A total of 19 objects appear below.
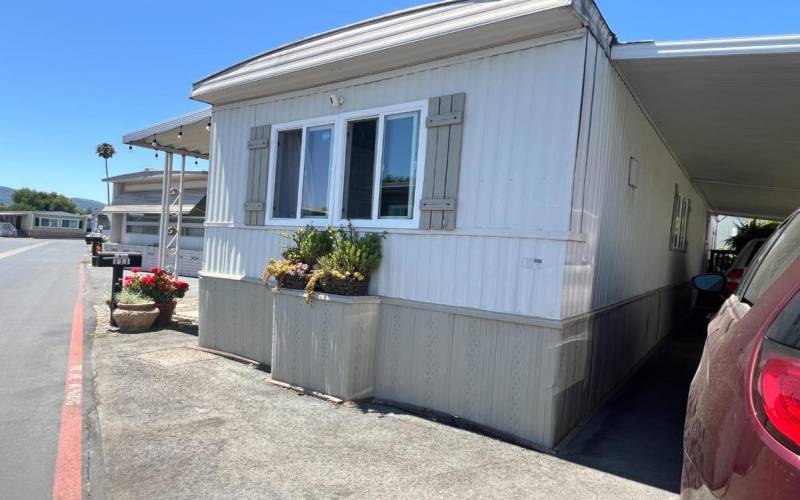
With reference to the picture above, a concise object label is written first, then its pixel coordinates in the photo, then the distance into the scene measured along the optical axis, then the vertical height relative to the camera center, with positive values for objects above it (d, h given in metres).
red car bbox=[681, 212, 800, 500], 1.25 -0.39
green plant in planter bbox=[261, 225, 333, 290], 5.43 -0.33
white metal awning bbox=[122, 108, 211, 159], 8.27 +1.49
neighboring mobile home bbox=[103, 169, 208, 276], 18.66 +0.16
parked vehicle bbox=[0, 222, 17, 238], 55.06 -2.21
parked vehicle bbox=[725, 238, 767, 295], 6.85 -0.05
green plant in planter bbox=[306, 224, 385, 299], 5.05 -0.34
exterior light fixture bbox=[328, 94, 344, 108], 5.60 +1.41
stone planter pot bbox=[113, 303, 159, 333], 7.81 -1.48
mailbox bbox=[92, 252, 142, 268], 8.11 -0.67
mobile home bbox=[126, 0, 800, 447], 4.18 +0.63
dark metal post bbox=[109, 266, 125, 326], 8.29 -1.05
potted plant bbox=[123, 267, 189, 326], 8.28 -1.11
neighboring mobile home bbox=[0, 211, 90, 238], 59.25 -1.38
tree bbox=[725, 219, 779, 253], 17.53 +1.01
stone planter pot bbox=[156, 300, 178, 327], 8.32 -1.48
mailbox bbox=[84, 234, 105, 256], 11.25 -0.72
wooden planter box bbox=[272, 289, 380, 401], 4.97 -1.10
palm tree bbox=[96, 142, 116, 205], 64.38 +8.02
